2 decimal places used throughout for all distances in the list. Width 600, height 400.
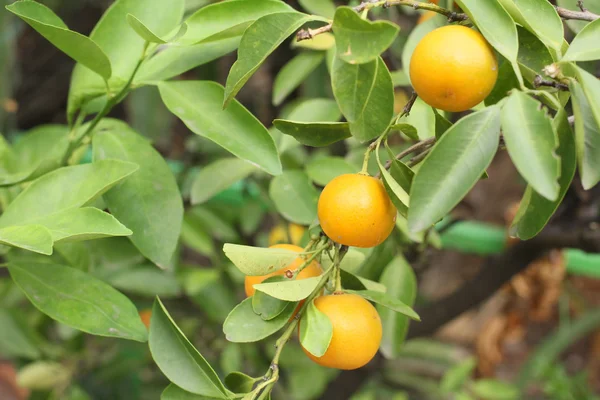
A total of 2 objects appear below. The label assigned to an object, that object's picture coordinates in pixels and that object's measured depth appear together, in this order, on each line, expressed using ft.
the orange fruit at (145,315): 3.50
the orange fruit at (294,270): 1.37
